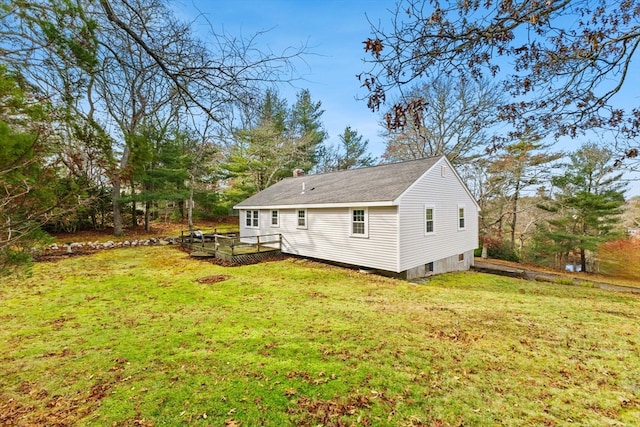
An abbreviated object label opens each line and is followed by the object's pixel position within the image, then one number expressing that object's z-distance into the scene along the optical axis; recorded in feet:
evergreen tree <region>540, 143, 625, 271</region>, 59.52
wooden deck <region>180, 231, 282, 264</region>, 40.60
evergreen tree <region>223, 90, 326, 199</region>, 81.15
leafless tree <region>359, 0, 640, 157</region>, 8.92
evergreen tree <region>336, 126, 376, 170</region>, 105.81
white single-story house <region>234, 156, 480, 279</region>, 33.78
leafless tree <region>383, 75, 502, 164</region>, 64.95
